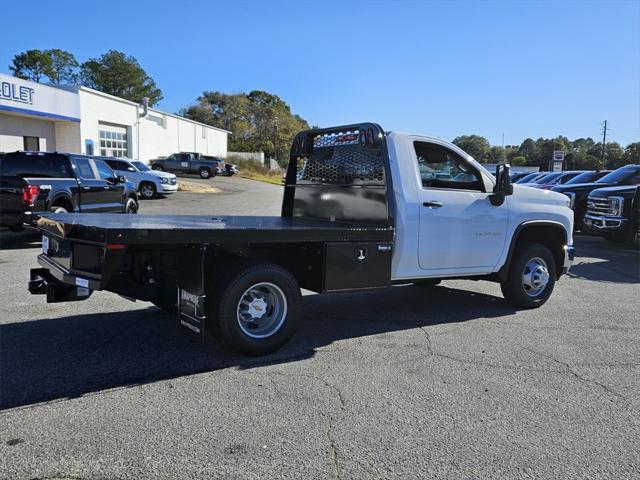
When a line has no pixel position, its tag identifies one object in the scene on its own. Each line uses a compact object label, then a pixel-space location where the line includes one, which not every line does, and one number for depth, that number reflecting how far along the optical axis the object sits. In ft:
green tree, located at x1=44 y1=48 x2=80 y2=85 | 284.61
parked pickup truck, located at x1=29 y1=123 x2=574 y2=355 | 14.84
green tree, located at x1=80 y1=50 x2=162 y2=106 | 268.41
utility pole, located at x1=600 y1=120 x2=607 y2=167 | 227.81
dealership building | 79.48
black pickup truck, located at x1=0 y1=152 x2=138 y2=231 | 34.04
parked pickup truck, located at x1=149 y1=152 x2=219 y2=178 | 129.25
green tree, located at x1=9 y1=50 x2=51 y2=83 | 281.33
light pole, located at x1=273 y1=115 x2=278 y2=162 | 245.45
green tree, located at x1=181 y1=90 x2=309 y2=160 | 243.83
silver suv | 79.36
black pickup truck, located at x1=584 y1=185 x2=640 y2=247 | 40.22
